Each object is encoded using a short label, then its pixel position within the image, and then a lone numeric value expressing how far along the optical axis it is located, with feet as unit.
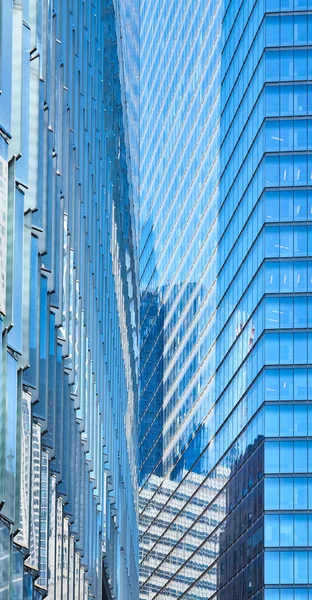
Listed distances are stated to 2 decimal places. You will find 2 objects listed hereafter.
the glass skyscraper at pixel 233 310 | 329.93
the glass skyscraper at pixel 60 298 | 59.21
